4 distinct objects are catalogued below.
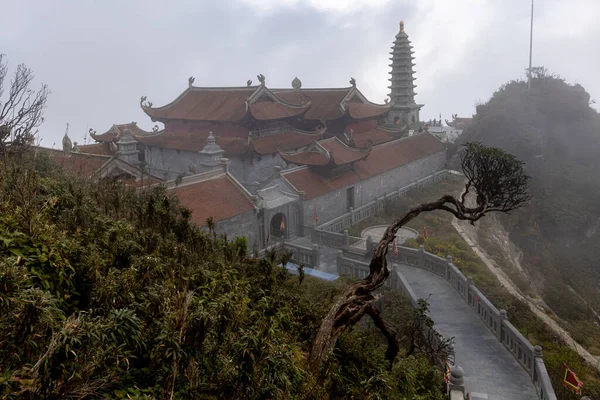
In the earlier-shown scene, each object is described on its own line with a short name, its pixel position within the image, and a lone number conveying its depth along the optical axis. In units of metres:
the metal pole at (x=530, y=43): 48.22
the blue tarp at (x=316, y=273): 17.81
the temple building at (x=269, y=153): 20.64
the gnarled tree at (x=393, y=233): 7.32
